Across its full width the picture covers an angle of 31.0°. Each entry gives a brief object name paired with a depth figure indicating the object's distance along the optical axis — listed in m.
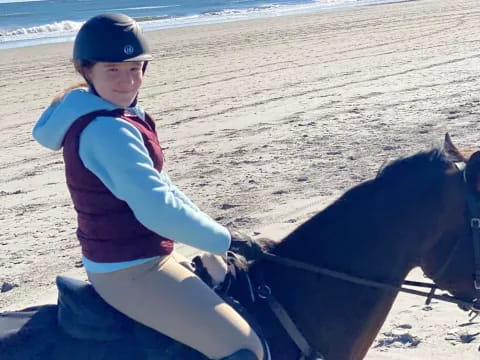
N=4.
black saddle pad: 3.53
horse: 3.84
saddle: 3.53
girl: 3.26
